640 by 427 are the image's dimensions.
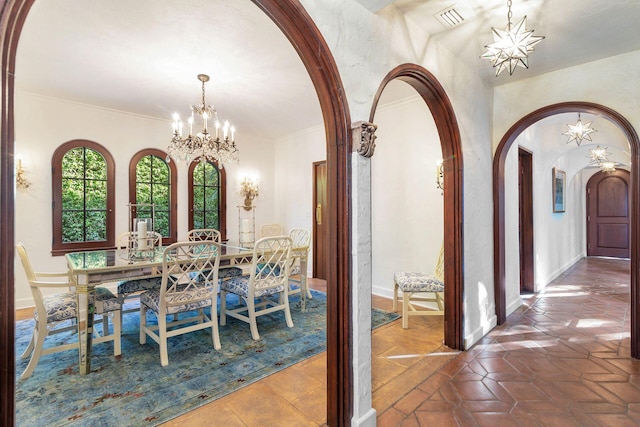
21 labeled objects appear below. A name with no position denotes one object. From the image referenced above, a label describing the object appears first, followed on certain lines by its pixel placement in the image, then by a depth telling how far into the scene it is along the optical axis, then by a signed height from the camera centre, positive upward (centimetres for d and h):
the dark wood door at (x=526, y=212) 445 +4
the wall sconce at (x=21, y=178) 372 +53
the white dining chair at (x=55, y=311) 222 -73
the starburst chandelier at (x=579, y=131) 410 +114
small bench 308 -72
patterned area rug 186 -117
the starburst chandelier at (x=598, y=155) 544 +109
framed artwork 559 +50
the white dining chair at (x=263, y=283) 294 -68
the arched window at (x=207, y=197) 515 +38
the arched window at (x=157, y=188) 460 +49
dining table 228 -43
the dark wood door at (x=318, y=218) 545 -2
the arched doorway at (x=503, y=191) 255 +23
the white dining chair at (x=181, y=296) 246 -68
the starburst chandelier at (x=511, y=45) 191 +111
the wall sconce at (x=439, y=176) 356 +47
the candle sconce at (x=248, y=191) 572 +52
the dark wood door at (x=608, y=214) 805 +0
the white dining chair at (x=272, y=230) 524 -22
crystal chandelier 320 +85
